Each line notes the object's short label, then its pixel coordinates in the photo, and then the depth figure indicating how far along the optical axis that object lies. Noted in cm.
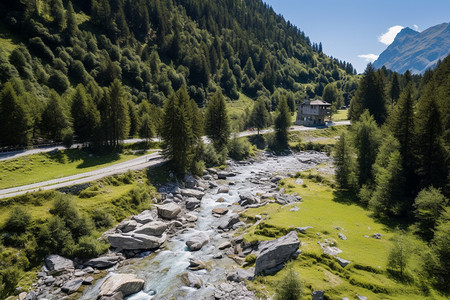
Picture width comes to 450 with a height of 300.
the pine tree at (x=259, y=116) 9494
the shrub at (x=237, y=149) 7656
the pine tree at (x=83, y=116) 5681
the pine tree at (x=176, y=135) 5062
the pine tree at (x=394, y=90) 9906
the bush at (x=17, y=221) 2509
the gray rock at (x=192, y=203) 4131
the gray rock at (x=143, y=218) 3372
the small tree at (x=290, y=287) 1745
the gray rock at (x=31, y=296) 2049
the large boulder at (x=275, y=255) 2283
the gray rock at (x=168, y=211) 3644
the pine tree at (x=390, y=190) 3338
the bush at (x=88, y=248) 2638
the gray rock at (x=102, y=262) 2544
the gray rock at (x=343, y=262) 2192
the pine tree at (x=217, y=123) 7350
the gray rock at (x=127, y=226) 3139
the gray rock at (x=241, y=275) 2252
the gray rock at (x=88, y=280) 2284
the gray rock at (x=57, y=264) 2378
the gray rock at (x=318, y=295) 1853
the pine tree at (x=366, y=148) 4328
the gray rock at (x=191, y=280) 2227
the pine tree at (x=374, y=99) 7938
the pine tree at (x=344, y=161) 4441
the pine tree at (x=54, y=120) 5619
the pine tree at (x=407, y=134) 3675
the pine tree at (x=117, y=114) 5803
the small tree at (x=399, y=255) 2053
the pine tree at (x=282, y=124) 8931
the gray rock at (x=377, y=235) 2719
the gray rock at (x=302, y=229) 2781
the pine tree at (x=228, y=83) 15845
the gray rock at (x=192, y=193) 4566
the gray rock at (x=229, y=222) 3425
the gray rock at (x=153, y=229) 3048
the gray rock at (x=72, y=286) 2167
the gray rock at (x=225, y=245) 2865
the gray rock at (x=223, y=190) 4914
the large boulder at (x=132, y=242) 2830
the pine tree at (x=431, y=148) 3198
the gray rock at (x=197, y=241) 2875
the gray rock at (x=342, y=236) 2670
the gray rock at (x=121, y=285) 2088
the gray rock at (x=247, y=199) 4209
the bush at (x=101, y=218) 3162
